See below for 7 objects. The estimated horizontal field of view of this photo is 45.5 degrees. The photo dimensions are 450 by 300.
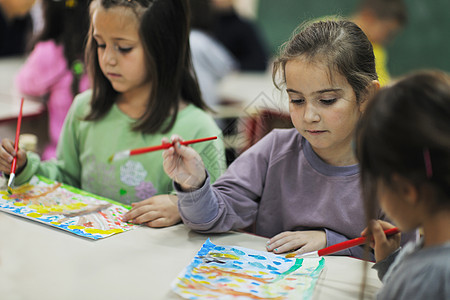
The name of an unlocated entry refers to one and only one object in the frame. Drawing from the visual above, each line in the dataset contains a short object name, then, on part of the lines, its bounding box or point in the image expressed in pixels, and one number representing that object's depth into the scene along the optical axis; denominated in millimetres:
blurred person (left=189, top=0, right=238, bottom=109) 2775
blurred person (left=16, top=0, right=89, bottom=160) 2156
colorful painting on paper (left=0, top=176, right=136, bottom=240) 1174
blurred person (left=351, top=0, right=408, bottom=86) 3633
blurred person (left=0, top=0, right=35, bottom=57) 3961
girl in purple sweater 1120
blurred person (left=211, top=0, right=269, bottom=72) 3990
